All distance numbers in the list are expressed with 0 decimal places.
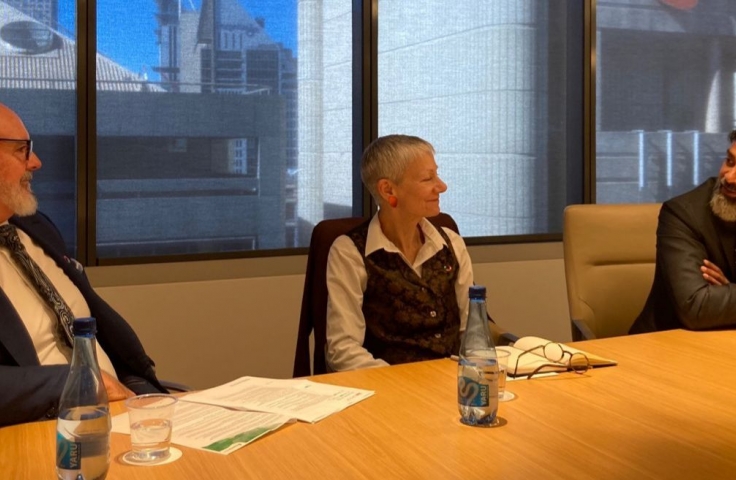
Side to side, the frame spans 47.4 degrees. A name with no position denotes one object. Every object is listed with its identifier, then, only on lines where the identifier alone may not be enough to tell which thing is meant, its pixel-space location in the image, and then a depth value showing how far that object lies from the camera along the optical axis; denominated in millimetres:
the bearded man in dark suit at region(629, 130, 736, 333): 2775
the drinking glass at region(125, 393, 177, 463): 1474
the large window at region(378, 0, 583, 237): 4387
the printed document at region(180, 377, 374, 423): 1726
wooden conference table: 1404
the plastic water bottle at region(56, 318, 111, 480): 1300
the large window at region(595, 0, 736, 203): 4934
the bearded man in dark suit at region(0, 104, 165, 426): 2055
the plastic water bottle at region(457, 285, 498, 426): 1612
